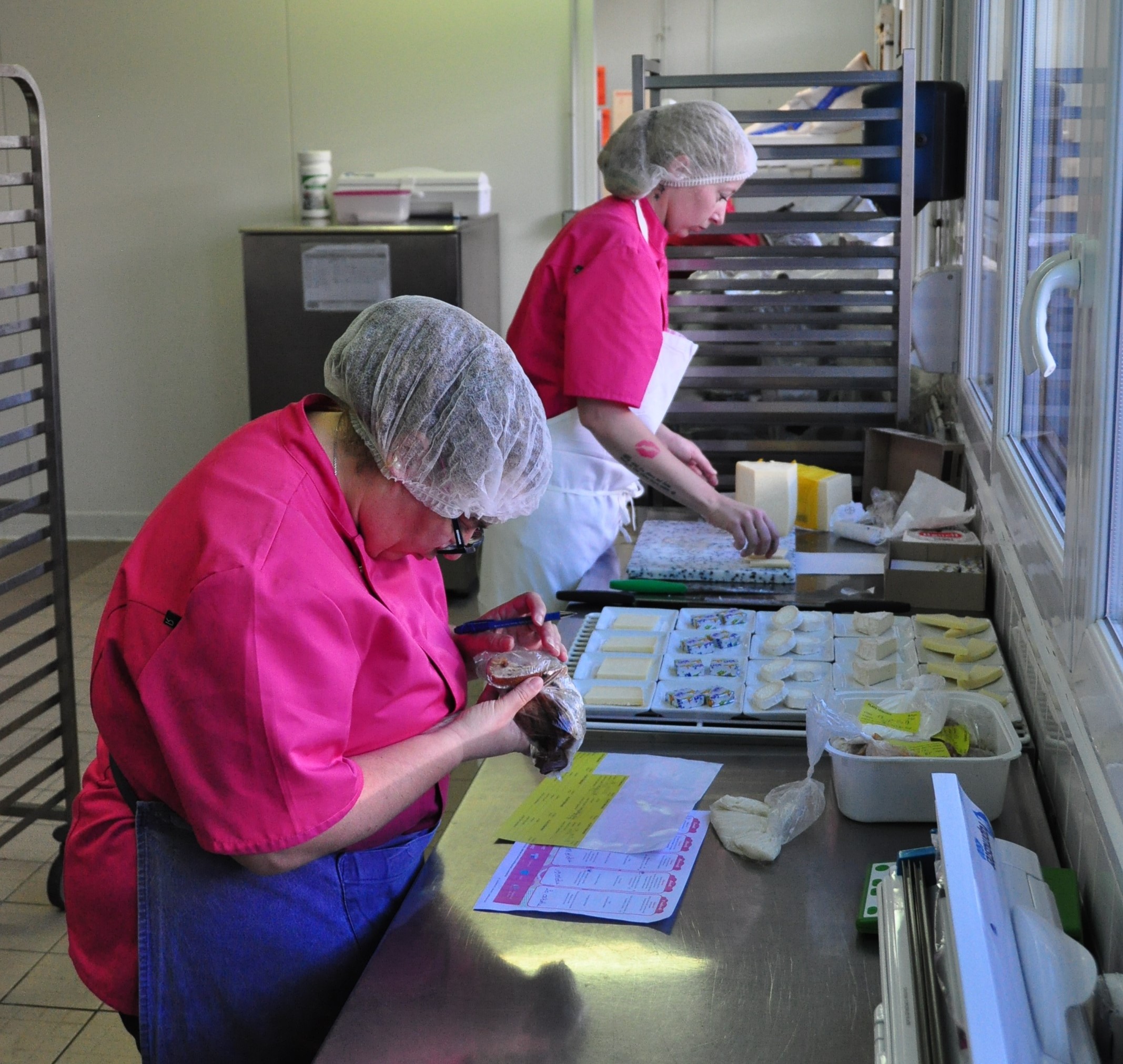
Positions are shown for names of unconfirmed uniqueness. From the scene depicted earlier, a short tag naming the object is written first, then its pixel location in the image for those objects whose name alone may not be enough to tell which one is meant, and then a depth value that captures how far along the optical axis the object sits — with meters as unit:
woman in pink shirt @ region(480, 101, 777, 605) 2.52
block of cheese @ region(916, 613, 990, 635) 2.08
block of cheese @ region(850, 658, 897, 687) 1.90
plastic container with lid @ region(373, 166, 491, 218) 5.05
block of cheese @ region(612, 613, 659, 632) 2.18
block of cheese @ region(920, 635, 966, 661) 1.99
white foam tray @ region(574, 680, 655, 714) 1.87
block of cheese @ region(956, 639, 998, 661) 1.97
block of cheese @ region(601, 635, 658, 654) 2.08
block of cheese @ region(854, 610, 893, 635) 2.12
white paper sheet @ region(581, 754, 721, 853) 1.53
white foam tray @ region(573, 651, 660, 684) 1.97
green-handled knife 2.40
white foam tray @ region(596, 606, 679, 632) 2.19
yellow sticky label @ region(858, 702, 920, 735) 1.62
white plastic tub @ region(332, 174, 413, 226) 4.94
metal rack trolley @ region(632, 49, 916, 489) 3.26
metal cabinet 4.87
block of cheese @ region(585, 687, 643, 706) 1.88
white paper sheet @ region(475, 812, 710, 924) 1.39
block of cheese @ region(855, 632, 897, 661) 1.98
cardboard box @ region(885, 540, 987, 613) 2.26
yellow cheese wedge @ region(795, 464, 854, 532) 2.86
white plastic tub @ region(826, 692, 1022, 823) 1.48
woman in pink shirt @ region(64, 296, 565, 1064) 1.22
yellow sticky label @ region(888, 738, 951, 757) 1.53
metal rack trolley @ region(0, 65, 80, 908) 2.69
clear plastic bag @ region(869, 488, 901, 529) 2.85
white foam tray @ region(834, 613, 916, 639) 2.08
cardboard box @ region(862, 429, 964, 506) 2.80
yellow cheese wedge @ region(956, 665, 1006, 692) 1.86
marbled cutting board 2.49
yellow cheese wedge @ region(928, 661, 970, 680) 1.89
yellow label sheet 1.55
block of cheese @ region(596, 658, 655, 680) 1.96
